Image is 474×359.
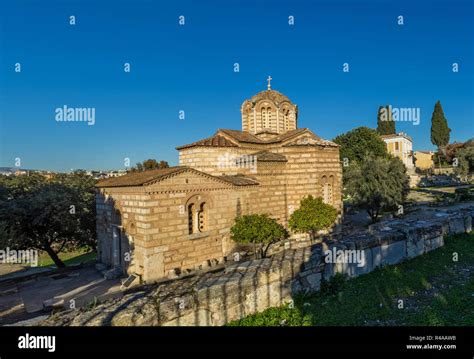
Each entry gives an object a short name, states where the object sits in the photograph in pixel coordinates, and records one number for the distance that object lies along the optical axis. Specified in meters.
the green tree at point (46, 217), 13.76
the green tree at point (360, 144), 35.66
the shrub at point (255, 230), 12.00
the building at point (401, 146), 49.69
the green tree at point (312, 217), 13.66
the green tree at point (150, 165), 48.69
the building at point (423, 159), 57.19
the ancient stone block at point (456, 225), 11.13
